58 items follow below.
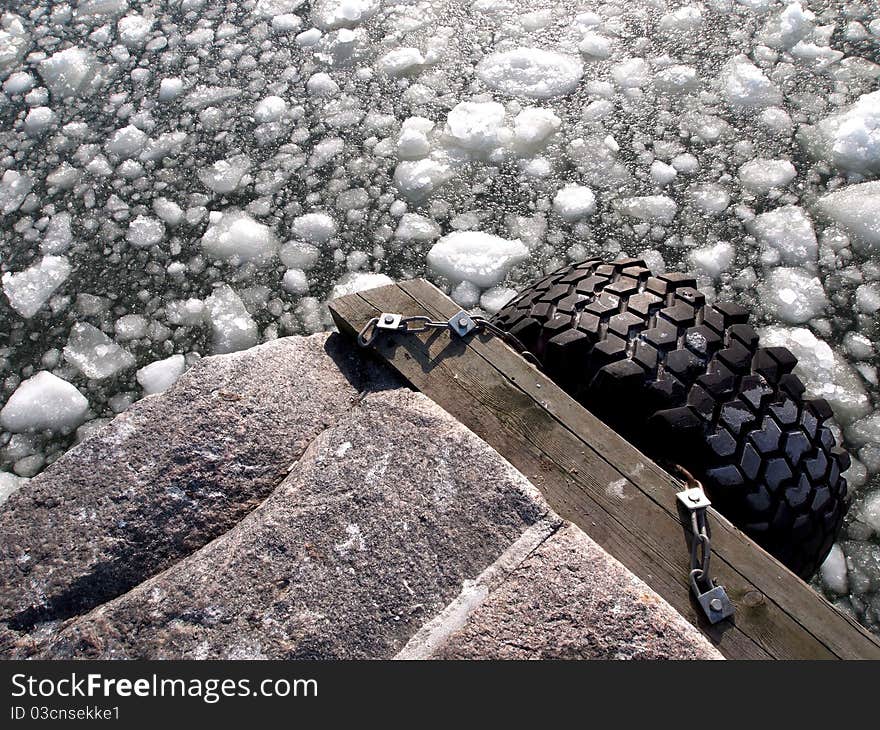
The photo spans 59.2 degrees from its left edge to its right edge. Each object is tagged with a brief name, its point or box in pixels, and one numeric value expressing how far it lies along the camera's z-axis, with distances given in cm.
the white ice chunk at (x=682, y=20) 371
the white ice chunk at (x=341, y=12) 400
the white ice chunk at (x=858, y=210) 289
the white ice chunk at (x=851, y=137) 312
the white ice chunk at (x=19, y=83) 392
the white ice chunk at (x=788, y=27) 359
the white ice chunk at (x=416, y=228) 310
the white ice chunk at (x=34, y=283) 308
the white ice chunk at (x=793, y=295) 274
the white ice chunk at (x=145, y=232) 320
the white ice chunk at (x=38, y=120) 371
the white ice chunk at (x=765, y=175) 309
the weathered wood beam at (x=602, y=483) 156
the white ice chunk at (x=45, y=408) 275
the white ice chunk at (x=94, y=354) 288
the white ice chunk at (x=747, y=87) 337
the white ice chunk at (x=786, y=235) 287
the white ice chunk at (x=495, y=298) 288
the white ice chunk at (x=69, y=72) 388
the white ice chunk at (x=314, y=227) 314
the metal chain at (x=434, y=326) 203
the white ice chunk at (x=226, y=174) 335
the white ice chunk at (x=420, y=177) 323
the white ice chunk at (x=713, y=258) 288
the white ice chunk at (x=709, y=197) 304
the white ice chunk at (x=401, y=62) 371
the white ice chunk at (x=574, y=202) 309
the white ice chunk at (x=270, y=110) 359
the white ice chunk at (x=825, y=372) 252
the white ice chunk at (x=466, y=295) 290
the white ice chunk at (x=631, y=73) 350
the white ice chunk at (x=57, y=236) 323
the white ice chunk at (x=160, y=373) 279
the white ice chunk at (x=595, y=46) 364
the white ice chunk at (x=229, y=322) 289
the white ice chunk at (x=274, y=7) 411
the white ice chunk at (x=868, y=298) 273
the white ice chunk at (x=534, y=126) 332
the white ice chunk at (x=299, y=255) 307
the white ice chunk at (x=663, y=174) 314
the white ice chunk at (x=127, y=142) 354
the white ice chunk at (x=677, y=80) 346
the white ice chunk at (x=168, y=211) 325
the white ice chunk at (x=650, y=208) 305
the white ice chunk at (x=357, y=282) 296
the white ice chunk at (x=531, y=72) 353
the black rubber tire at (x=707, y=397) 185
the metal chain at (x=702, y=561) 156
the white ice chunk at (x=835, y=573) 221
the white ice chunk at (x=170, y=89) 376
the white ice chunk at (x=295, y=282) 301
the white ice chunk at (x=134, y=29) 409
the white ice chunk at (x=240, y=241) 311
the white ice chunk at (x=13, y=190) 341
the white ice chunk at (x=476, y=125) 334
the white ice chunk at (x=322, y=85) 367
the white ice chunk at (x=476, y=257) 295
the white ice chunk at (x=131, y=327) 295
